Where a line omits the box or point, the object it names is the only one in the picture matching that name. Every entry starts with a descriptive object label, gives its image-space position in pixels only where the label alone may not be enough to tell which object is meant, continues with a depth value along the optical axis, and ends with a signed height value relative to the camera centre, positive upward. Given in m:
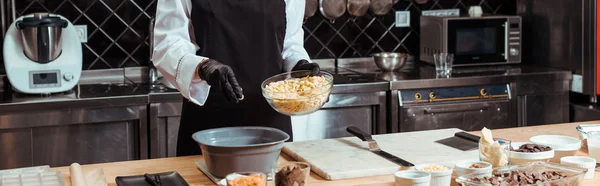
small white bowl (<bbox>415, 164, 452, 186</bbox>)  2.02 -0.27
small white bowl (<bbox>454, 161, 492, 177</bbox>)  2.02 -0.25
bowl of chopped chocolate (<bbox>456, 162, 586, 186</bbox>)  1.93 -0.26
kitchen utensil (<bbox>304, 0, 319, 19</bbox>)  4.57 +0.35
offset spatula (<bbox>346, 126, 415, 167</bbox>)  2.31 -0.24
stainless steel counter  3.68 -0.19
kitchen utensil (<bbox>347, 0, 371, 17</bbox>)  4.68 +0.36
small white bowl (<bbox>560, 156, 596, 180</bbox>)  2.16 -0.25
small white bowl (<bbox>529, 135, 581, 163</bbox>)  2.32 -0.22
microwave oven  4.60 +0.17
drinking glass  4.42 +0.03
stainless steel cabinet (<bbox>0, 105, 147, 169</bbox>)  3.65 -0.29
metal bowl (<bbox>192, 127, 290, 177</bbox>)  2.11 -0.22
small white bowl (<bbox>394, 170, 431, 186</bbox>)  1.98 -0.26
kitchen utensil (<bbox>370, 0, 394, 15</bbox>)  4.73 +0.37
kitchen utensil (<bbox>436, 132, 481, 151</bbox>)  2.52 -0.23
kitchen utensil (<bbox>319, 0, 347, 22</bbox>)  4.65 +0.35
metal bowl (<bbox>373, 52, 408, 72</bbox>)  4.52 +0.05
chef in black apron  2.77 +0.08
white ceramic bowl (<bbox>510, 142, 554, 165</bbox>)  2.18 -0.24
